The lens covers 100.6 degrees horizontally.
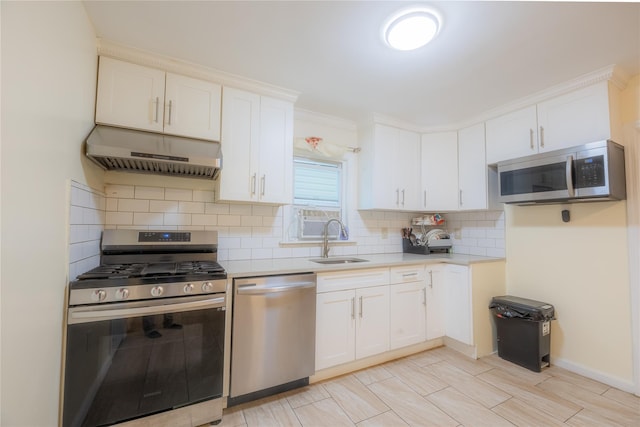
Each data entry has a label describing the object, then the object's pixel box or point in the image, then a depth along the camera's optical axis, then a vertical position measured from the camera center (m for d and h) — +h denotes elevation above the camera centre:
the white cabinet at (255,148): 2.10 +0.63
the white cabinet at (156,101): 1.74 +0.86
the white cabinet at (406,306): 2.41 -0.76
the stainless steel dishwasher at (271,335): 1.75 -0.77
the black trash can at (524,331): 2.25 -0.93
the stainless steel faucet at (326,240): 2.70 -0.16
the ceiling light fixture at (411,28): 1.45 +1.14
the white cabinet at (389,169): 2.85 +0.63
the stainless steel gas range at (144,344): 1.34 -0.66
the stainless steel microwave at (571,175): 1.91 +0.40
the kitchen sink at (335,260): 2.55 -0.35
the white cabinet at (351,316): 2.08 -0.75
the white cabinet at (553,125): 2.01 +0.87
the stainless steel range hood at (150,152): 1.58 +0.45
